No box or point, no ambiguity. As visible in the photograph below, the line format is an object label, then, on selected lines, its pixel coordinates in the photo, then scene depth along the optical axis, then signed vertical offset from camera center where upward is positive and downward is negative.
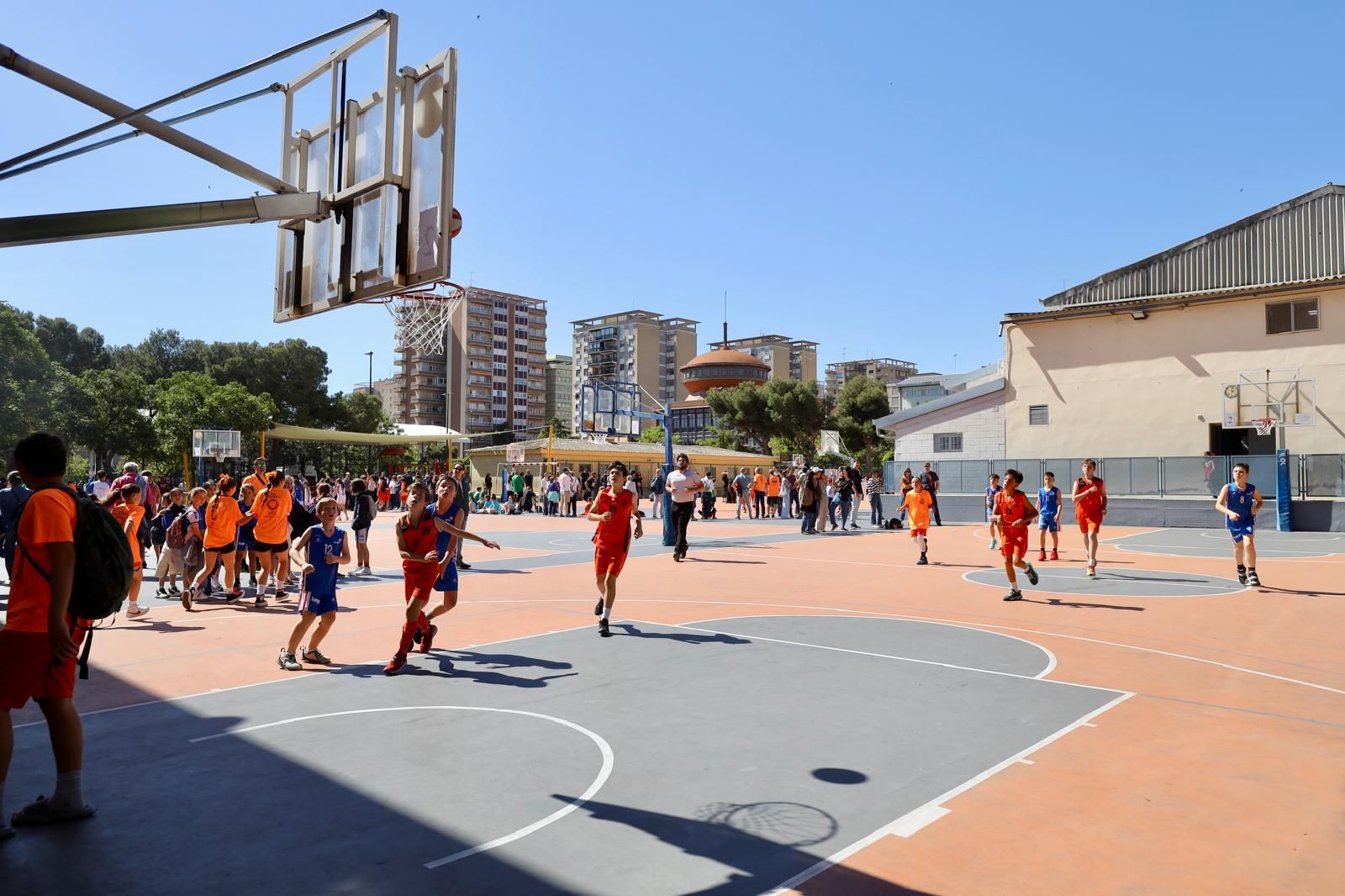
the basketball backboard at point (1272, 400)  29.91 +3.14
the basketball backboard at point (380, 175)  6.66 +2.36
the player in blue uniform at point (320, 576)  8.09 -0.85
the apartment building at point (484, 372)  123.94 +15.73
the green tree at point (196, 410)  46.56 +3.70
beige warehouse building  30.22 +5.42
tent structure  45.22 +2.37
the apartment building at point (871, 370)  193.12 +25.59
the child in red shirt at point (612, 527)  9.96 -0.46
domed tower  84.81 +10.87
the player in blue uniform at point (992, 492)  22.59 -0.03
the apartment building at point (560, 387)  152.25 +16.63
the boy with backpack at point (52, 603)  4.52 -0.64
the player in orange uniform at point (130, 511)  10.19 -0.37
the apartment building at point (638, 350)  142.38 +21.83
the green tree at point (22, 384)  41.62 +4.41
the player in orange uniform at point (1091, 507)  14.67 -0.24
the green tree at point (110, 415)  46.28 +3.28
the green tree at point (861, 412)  67.25 +5.73
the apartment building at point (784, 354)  164.50 +24.70
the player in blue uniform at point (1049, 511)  17.67 -0.38
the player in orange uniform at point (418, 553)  8.21 -0.63
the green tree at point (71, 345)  66.50 +10.02
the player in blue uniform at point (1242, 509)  13.32 -0.23
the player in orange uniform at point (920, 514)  17.05 -0.47
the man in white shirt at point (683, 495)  17.64 -0.17
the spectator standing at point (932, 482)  26.75 +0.21
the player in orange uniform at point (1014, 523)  11.88 -0.42
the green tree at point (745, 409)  70.81 +6.16
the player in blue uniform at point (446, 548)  8.59 -0.65
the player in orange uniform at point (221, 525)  12.30 -0.61
